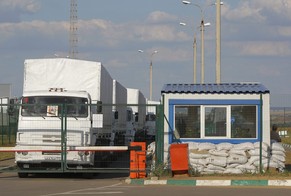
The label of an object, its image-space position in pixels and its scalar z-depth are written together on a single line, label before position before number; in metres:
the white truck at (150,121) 41.19
